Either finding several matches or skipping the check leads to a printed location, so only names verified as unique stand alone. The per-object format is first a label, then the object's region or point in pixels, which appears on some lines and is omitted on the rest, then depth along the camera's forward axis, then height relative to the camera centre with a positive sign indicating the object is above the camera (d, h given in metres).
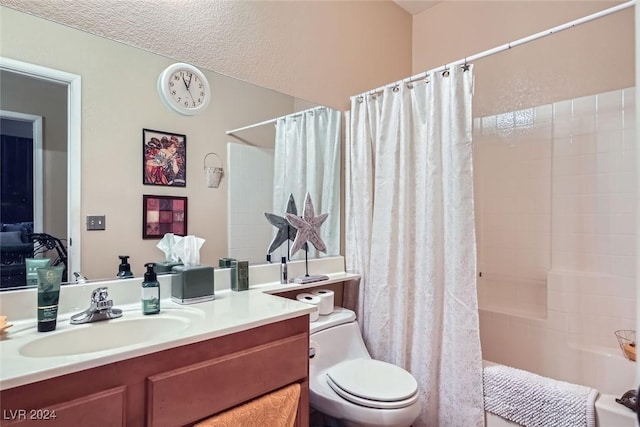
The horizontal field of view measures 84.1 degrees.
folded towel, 1.03 -0.61
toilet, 1.37 -0.71
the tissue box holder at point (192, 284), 1.35 -0.26
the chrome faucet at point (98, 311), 1.11 -0.30
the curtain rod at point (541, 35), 1.39 +0.77
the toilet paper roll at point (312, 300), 1.75 -0.42
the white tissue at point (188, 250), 1.48 -0.14
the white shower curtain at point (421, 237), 1.64 -0.11
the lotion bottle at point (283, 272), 1.79 -0.28
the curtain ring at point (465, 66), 1.68 +0.71
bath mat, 1.38 -0.76
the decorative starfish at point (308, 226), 1.86 -0.05
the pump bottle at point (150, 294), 1.21 -0.26
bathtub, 1.28 -0.73
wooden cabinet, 0.78 -0.44
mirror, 1.21 +0.33
